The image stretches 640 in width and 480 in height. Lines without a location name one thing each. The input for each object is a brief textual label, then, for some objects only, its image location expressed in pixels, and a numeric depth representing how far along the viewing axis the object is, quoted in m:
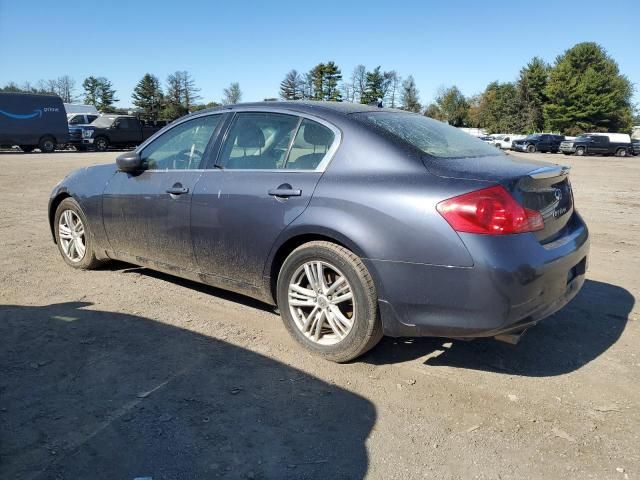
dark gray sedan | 2.82
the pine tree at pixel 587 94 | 68.31
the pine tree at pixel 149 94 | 86.20
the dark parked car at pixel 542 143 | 43.16
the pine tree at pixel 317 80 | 82.38
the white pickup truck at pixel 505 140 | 46.00
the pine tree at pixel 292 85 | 82.12
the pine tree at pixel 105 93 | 99.88
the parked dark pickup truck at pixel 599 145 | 40.22
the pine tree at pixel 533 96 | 75.88
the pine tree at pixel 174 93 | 85.69
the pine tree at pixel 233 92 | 85.79
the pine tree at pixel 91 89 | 99.94
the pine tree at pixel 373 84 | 89.56
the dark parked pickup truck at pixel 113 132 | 30.11
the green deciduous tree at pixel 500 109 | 78.67
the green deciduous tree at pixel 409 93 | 85.44
